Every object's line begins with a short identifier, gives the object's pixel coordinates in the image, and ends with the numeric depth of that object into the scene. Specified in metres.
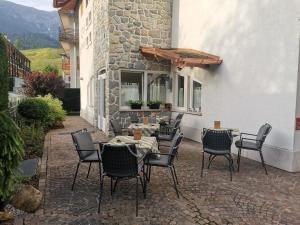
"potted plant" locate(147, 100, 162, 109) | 8.98
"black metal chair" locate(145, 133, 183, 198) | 3.82
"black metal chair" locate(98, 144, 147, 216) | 3.27
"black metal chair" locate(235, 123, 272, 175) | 5.00
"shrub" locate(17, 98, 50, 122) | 8.89
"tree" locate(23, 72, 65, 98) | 13.17
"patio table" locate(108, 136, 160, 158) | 3.84
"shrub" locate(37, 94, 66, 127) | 10.37
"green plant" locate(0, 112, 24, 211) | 2.81
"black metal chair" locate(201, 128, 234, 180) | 4.78
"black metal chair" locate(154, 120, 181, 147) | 6.26
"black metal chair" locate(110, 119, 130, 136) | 6.37
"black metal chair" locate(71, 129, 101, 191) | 4.03
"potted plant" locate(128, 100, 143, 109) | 8.75
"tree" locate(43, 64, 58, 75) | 32.35
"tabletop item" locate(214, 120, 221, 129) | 5.41
